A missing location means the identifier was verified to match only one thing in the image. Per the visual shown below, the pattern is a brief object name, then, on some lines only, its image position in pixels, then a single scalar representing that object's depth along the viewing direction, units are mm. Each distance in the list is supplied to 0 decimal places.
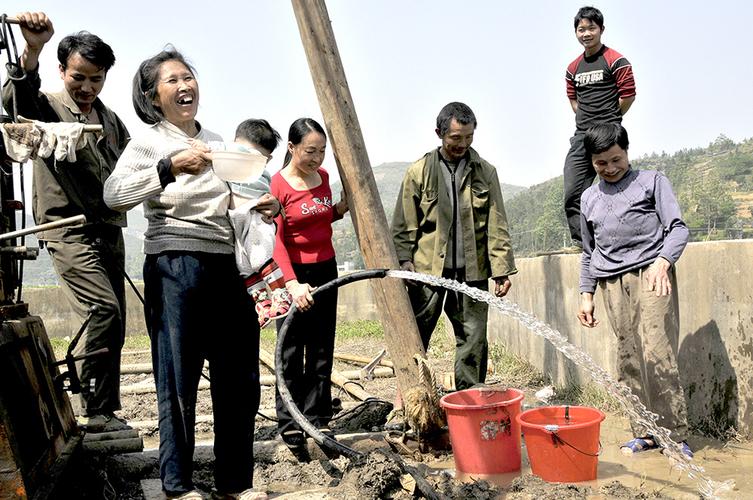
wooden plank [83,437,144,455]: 4116
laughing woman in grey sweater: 3193
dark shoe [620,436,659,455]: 4391
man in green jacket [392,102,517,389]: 4969
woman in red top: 4590
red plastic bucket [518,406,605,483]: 3688
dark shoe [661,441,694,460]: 4141
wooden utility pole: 4711
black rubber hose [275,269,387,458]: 3766
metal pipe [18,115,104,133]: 3225
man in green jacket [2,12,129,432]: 4133
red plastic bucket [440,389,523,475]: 4008
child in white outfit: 3271
